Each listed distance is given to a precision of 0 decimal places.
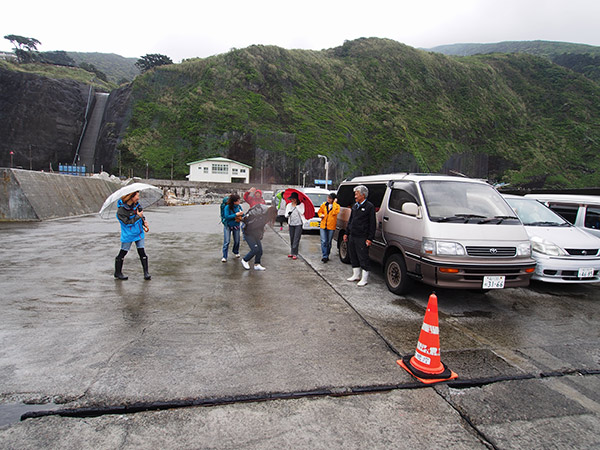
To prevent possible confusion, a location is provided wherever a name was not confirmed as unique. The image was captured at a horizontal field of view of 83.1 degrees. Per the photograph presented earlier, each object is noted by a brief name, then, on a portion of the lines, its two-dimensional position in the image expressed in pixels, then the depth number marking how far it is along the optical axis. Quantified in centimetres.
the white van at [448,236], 486
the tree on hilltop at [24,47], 10375
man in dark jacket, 592
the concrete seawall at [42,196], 1273
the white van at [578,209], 749
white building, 6456
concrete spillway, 7744
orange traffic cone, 308
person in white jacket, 827
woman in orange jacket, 800
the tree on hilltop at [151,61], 9469
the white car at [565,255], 586
